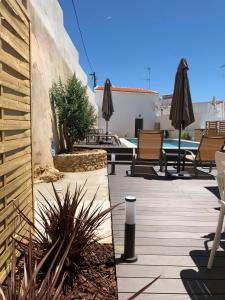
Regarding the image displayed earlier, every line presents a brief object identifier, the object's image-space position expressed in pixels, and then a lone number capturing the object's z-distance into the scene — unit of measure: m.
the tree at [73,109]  6.87
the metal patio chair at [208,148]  4.72
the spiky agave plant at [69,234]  1.86
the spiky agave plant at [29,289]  1.07
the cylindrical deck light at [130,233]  1.95
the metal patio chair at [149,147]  5.09
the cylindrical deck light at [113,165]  5.10
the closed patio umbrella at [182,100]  4.64
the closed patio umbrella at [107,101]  9.86
